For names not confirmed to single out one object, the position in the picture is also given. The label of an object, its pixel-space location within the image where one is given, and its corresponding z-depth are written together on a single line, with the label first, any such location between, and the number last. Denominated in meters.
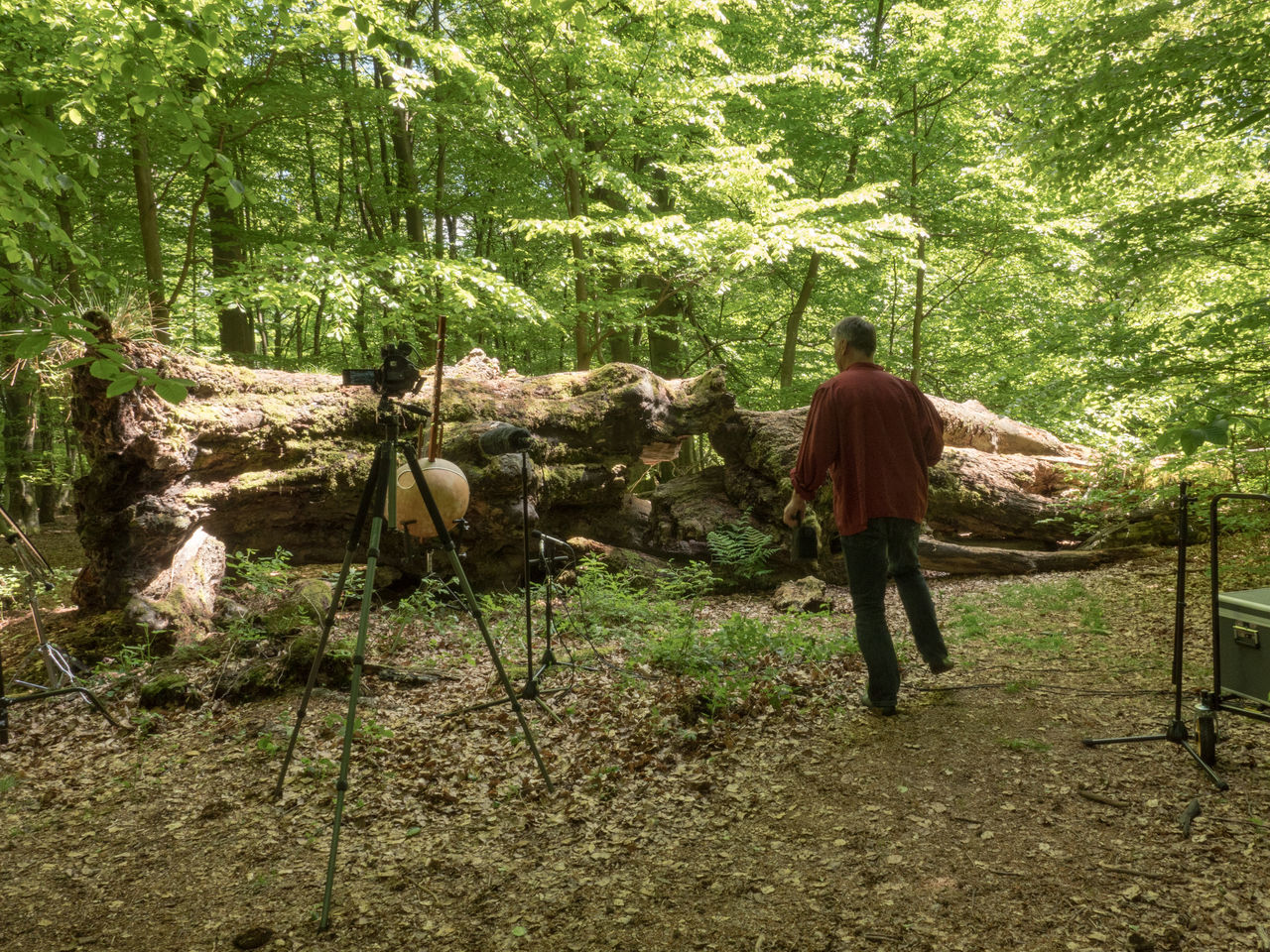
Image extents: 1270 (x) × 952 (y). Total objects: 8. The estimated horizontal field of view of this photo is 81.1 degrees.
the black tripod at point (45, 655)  3.83
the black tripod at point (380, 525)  2.86
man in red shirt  4.08
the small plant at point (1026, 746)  3.51
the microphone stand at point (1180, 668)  3.25
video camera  3.17
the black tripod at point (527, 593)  3.79
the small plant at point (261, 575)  6.25
